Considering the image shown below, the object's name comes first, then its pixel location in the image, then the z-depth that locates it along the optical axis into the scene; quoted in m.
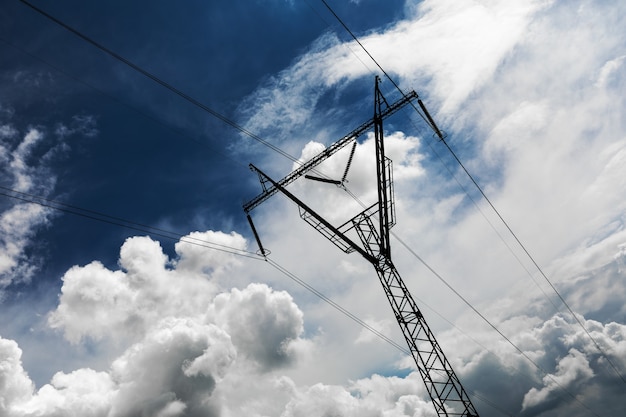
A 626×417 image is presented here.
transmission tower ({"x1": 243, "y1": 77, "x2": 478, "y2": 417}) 23.78
